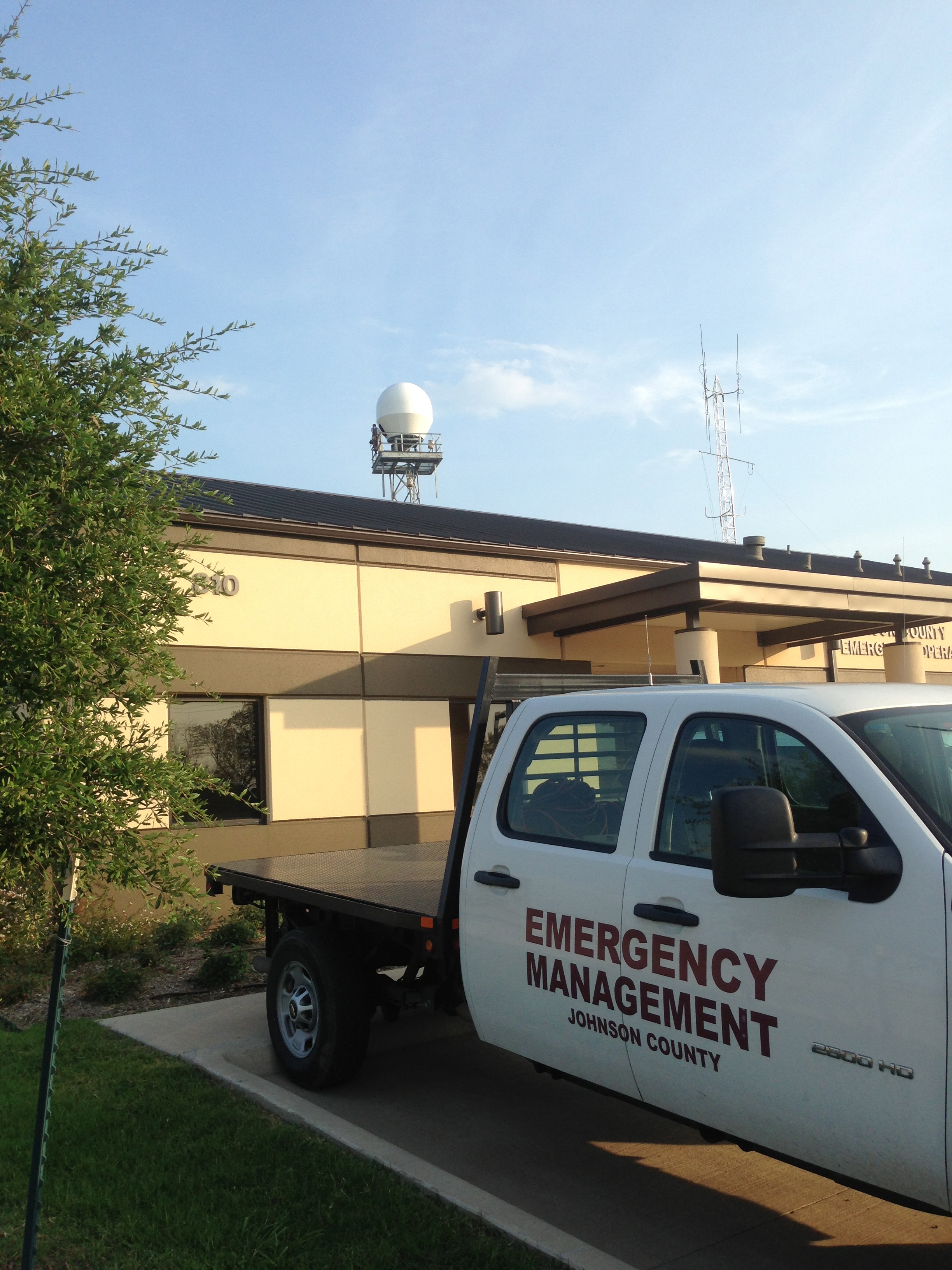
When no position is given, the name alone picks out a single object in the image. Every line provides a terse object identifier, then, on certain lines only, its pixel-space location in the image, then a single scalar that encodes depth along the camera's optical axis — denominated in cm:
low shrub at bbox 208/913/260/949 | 978
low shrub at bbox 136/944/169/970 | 898
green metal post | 339
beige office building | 1256
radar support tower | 3288
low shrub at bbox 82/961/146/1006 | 796
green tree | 325
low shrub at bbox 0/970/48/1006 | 803
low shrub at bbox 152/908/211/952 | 968
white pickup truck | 296
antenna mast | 3209
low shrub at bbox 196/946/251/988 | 830
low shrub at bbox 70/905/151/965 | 923
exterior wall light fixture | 1465
